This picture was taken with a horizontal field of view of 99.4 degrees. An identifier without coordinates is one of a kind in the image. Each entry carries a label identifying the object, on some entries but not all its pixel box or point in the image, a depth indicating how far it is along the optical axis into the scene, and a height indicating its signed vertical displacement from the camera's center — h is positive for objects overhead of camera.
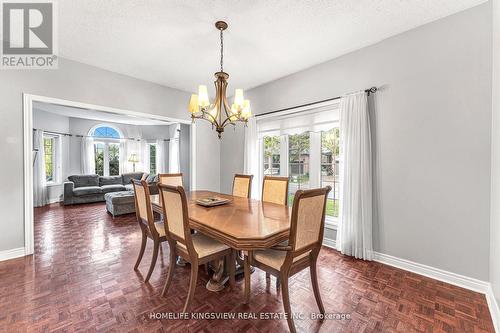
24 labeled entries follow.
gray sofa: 5.87 -0.65
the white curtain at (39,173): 5.61 -0.23
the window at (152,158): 8.30 +0.26
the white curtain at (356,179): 2.62 -0.19
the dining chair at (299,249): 1.45 -0.63
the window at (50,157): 6.34 +0.22
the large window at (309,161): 3.23 +0.07
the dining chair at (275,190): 2.61 -0.33
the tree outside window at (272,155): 4.00 +0.18
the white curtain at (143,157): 8.19 +0.30
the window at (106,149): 7.41 +0.57
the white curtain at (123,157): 7.87 +0.29
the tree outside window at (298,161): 3.51 +0.06
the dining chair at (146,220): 2.16 -0.61
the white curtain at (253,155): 4.11 +0.19
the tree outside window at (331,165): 3.20 -0.01
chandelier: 2.26 +0.67
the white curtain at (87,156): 6.99 +0.29
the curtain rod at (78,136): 6.22 +0.96
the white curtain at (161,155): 7.96 +0.36
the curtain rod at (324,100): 2.64 +0.94
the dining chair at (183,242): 1.66 -0.70
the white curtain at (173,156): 6.86 +0.29
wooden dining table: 1.41 -0.47
